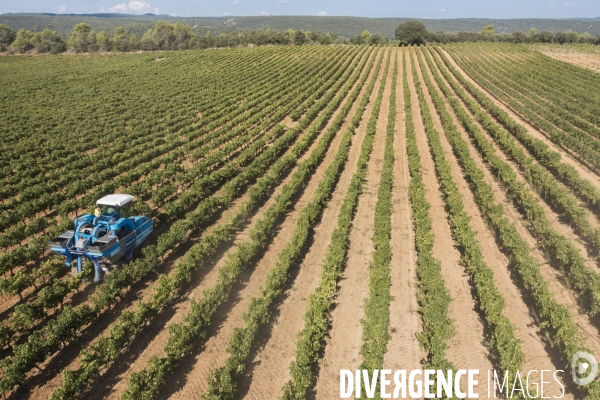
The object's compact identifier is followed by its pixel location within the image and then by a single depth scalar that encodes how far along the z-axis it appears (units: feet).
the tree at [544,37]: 356.38
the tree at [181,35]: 339.98
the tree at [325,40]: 347.91
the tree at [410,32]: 327.67
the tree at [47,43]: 316.19
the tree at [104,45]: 323.78
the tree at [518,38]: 350.37
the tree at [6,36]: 357.04
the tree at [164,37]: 342.72
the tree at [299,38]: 340.59
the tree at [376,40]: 357.04
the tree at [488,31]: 415.23
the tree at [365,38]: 355.97
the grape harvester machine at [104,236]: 40.11
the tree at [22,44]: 322.34
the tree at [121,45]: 321.73
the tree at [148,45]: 328.29
